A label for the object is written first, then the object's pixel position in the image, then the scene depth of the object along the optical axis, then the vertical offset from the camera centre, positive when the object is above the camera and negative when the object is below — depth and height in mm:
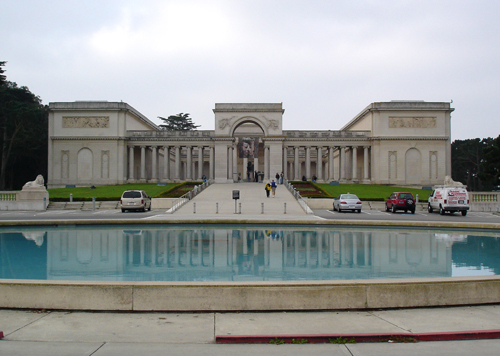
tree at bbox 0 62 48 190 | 63406 +7449
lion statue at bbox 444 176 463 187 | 39531 +352
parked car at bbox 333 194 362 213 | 35031 -1388
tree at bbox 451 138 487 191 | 98425 +5729
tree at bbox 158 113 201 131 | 110875 +16176
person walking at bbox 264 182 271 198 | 43125 -131
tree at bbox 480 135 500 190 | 67750 +3402
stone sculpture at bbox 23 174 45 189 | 39344 +138
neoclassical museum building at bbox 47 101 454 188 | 69438 +7016
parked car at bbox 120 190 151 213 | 34300 -1207
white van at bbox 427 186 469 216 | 33219 -1077
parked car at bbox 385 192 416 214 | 34875 -1297
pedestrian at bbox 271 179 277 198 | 43356 -31
